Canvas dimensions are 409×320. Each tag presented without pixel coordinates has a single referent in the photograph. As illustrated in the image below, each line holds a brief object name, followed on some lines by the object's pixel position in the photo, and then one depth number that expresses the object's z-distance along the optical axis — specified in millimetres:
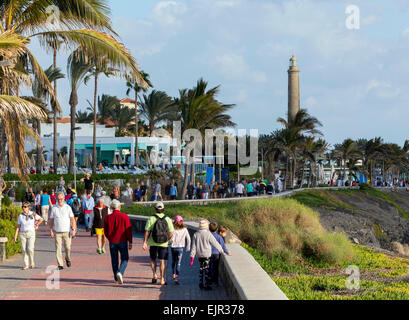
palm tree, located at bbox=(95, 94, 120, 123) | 85750
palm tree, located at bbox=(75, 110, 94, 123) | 90981
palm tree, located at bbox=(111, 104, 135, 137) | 84075
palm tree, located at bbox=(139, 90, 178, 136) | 64875
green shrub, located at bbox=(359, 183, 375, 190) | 67444
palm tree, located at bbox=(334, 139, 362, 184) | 75688
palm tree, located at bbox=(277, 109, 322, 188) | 56875
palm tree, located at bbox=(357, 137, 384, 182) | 82438
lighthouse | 94438
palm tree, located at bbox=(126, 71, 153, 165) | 60594
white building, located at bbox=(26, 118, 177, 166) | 65438
